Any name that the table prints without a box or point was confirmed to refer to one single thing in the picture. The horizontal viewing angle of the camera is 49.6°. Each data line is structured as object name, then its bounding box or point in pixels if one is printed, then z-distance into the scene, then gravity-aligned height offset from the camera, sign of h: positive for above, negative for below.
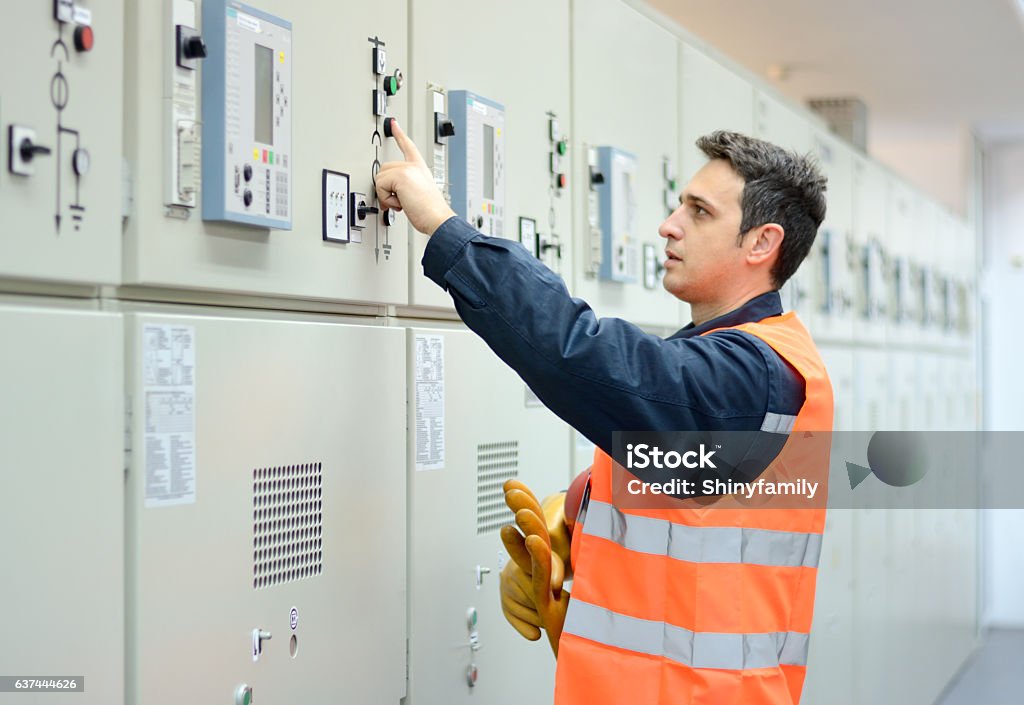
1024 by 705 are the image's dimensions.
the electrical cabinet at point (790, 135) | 4.30 +0.92
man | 1.76 -0.08
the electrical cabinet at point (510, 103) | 2.24 +0.58
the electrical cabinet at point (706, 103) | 3.58 +0.89
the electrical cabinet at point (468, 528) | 2.27 -0.36
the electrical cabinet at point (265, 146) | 1.58 +0.34
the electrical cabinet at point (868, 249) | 5.62 +0.58
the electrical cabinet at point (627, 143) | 2.92 +0.62
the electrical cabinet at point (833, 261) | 4.91 +0.45
